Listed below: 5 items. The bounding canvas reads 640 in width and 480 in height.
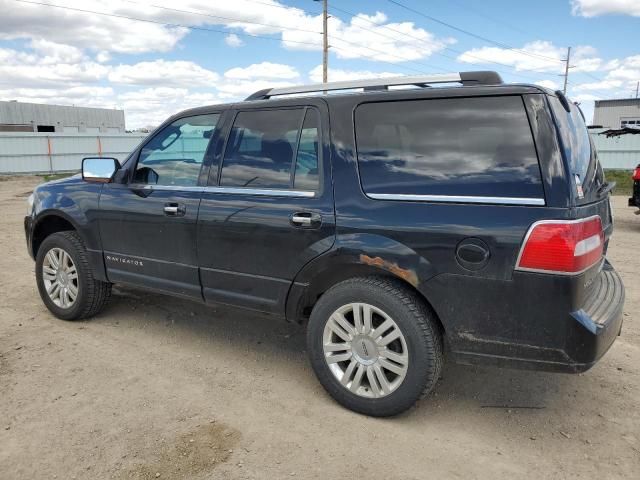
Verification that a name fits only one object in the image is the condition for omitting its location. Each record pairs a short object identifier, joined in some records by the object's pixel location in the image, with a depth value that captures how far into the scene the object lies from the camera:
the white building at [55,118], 51.09
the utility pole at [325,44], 29.16
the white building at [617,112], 43.44
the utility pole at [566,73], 58.45
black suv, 2.54
